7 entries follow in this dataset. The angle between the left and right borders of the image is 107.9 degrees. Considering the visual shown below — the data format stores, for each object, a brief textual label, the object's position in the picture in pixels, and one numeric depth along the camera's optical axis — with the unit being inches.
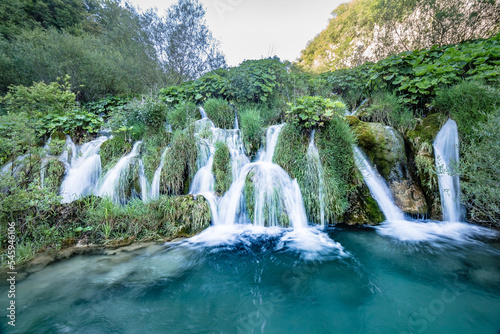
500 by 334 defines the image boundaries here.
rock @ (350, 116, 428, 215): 167.0
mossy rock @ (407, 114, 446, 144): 172.6
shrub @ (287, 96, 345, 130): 188.9
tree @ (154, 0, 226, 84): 434.3
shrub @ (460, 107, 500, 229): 100.7
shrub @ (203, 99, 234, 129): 262.7
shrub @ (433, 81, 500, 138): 149.0
